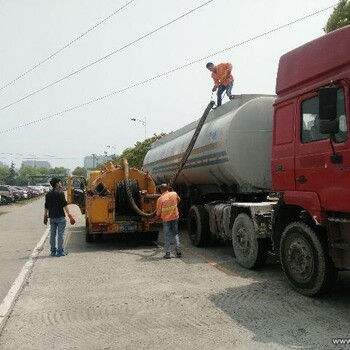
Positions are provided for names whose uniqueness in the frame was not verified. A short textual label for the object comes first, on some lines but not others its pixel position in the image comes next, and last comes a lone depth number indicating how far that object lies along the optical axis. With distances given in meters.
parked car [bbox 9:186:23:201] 37.59
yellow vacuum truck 10.82
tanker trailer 7.86
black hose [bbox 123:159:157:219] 11.05
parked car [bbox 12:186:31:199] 40.93
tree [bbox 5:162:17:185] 126.19
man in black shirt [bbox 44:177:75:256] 10.03
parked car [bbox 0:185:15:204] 34.56
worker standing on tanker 11.15
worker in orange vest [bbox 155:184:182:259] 9.62
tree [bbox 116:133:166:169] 62.96
